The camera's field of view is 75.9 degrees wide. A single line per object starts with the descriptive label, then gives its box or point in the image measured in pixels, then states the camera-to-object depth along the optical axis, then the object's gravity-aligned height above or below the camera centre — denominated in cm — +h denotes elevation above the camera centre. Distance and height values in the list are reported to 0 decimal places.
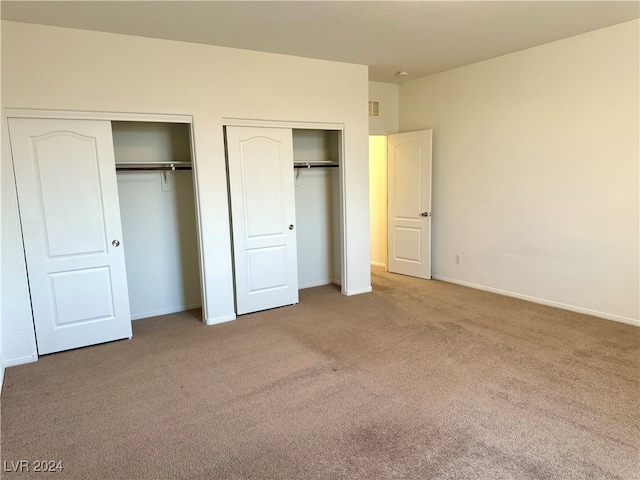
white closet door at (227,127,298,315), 440 -32
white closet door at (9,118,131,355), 345 -32
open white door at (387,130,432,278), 580 -30
